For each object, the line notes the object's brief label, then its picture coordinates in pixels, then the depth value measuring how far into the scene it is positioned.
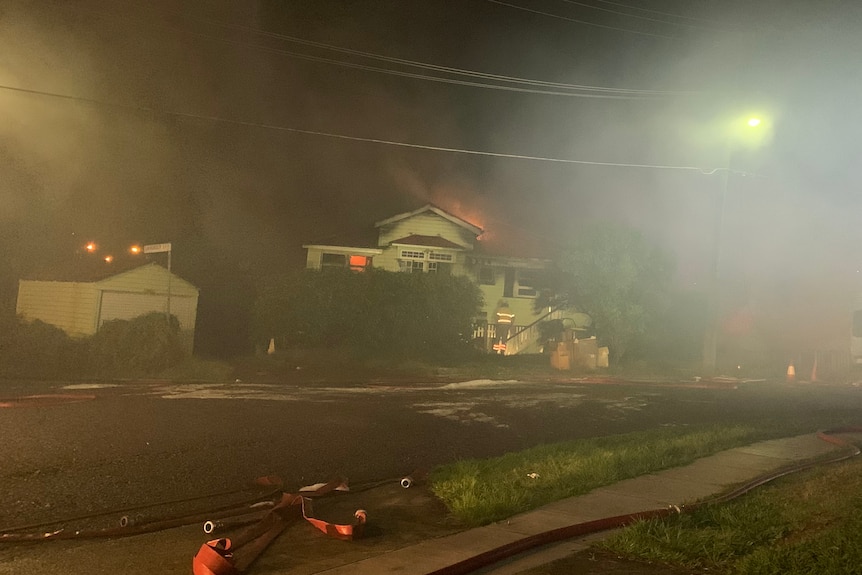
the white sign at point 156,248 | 16.56
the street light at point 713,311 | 20.41
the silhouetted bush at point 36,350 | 16.62
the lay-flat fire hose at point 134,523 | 5.00
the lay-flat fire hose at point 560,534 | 4.49
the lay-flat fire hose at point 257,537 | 4.20
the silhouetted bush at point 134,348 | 16.75
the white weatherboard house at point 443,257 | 27.53
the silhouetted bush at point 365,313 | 20.31
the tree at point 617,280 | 21.98
